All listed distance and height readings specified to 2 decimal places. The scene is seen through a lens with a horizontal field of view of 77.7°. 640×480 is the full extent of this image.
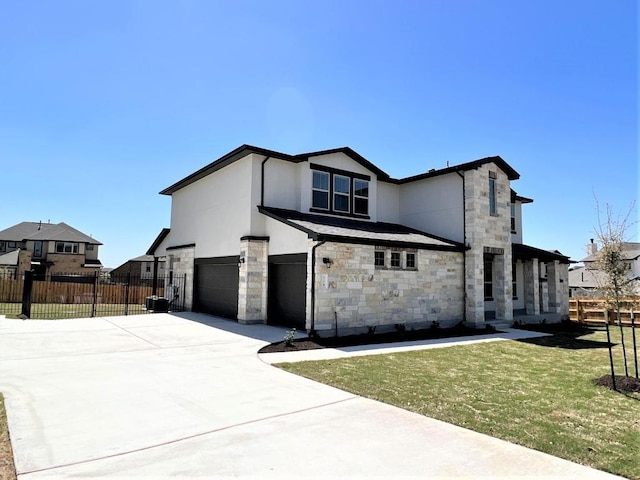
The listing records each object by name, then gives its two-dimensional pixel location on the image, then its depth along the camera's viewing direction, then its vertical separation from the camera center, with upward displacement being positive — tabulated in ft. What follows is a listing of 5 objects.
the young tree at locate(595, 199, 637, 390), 26.55 +0.80
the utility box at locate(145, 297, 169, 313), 66.44 -4.83
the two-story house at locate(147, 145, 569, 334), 45.75 +3.99
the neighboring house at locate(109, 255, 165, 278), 161.17 +4.11
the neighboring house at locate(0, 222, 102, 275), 138.10 +9.65
